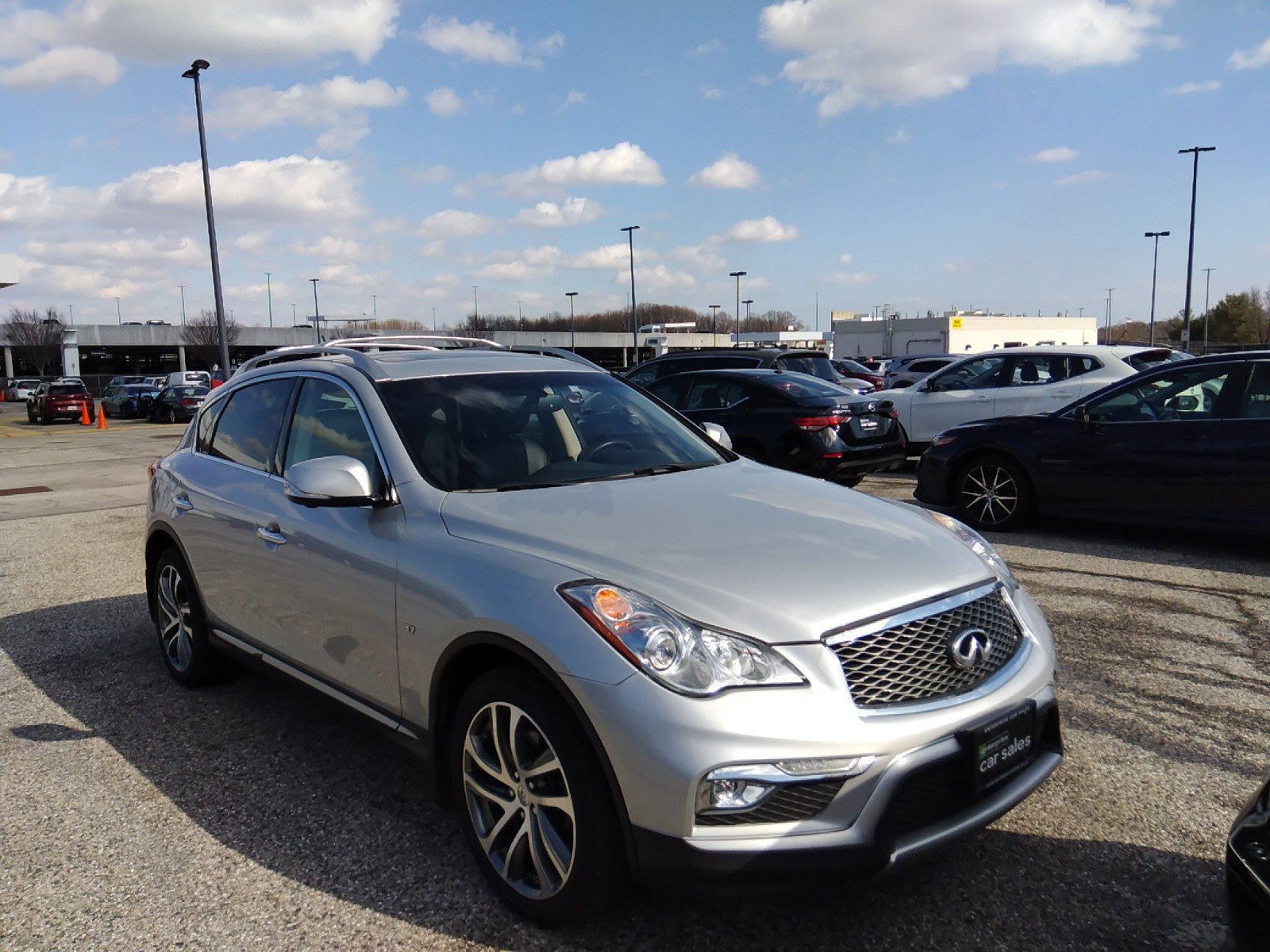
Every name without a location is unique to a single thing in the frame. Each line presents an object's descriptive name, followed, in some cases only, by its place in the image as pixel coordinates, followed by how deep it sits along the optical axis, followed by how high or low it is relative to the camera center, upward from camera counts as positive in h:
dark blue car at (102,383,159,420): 38.03 -1.98
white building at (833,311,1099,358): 79.94 +0.14
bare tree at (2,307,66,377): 77.88 +0.86
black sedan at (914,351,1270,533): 7.12 -0.98
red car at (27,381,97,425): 34.53 -1.82
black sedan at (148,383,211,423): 33.03 -1.87
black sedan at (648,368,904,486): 9.50 -0.85
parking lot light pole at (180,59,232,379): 24.95 +3.46
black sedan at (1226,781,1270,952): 1.90 -1.09
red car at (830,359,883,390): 30.94 -1.18
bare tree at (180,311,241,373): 79.50 +0.86
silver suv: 2.39 -0.83
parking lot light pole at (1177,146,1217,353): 39.91 +3.22
